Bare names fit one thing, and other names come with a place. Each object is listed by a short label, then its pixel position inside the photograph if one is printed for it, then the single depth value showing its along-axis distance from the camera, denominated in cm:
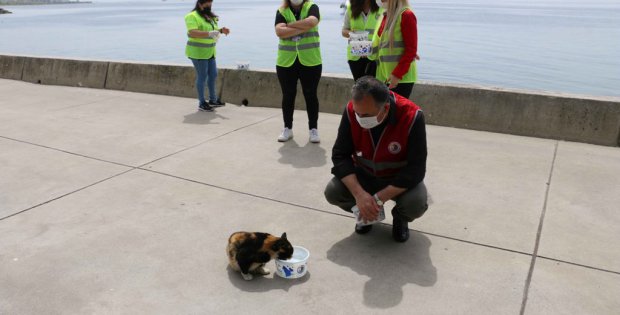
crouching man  318
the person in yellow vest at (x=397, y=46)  439
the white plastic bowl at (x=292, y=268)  313
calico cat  312
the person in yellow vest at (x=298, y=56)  575
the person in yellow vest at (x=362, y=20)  518
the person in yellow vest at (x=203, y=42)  743
